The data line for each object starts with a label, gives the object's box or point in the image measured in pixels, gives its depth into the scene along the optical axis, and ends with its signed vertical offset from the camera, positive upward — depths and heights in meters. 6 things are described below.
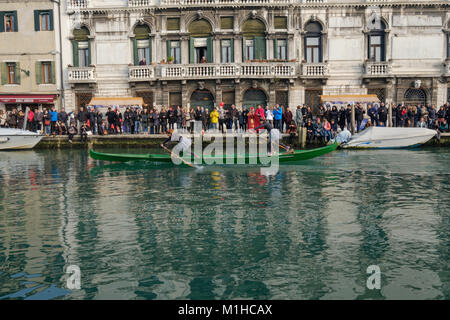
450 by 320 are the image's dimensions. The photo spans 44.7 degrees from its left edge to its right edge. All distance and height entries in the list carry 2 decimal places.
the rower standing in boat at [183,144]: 20.62 -0.98
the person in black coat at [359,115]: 29.48 +0.07
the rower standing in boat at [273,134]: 23.16 -0.72
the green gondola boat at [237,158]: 21.58 -1.59
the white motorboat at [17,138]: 29.70 -1.00
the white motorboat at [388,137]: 27.81 -1.08
